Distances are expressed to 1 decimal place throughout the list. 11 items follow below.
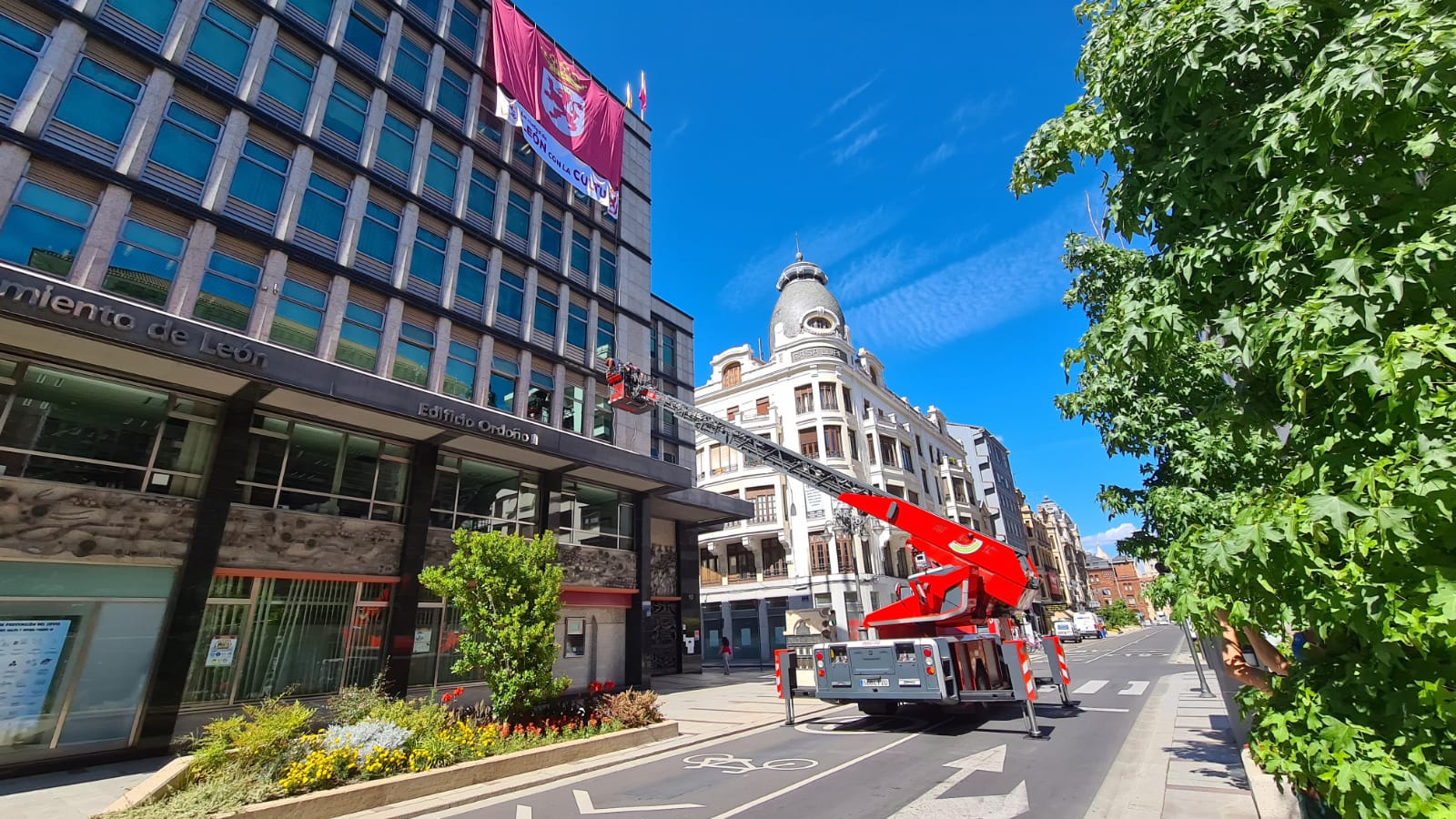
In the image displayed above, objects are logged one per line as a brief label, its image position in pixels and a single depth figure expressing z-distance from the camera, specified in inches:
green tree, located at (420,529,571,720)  449.7
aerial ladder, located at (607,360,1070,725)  465.7
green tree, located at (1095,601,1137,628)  3095.5
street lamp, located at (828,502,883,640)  1068.5
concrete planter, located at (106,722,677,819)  290.7
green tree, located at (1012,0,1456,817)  107.0
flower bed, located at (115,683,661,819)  295.7
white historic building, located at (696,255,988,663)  1486.2
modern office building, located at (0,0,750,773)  449.4
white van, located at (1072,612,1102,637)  2211.5
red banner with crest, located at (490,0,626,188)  832.9
